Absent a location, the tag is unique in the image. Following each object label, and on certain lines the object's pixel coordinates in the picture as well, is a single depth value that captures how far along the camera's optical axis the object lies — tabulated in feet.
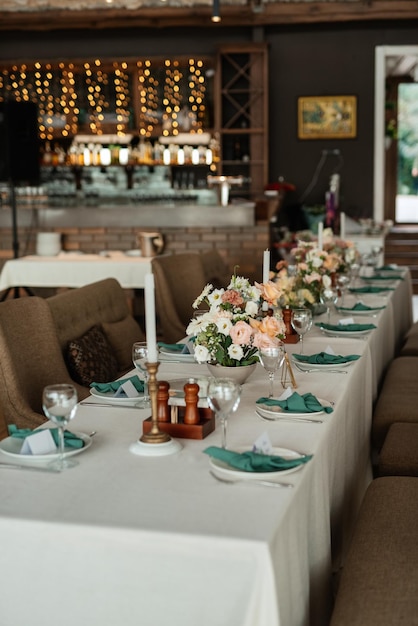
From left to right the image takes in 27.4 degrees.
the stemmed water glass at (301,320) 10.40
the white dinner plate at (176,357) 10.41
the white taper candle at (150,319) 6.65
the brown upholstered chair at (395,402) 11.37
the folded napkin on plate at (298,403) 7.81
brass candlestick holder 6.59
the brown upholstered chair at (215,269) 19.15
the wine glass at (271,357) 8.26
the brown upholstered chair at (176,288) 15.87
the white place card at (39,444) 6.62
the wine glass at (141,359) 7.98
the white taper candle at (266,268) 10.37
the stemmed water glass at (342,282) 15.87
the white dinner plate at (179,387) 8.31
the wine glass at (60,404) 6.26
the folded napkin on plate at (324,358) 9.97
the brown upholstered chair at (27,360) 9.44
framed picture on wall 33.71
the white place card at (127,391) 8.43
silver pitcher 22.91
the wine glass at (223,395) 6.44
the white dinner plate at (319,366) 9.80
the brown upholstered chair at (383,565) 5.95
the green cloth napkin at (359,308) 14.42
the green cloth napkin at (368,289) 17.28
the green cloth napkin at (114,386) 8.58
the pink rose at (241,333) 8.29
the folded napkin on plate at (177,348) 10.68
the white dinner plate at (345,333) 12.15
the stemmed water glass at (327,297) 13.44
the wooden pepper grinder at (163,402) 7.05
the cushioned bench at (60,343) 9.48
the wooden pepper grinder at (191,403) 6.98
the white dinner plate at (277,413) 7.69
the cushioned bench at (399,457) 9.55
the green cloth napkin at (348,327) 12.28
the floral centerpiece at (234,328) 8.30
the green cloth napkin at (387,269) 21.58
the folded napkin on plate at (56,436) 6.73
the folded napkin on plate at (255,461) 6.18
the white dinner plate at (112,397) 8.23
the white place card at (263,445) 6.54
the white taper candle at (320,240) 15.06
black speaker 27.17
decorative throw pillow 11.32
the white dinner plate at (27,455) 6.50
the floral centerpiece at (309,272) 12.41
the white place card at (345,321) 12.78
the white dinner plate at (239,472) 6.07
